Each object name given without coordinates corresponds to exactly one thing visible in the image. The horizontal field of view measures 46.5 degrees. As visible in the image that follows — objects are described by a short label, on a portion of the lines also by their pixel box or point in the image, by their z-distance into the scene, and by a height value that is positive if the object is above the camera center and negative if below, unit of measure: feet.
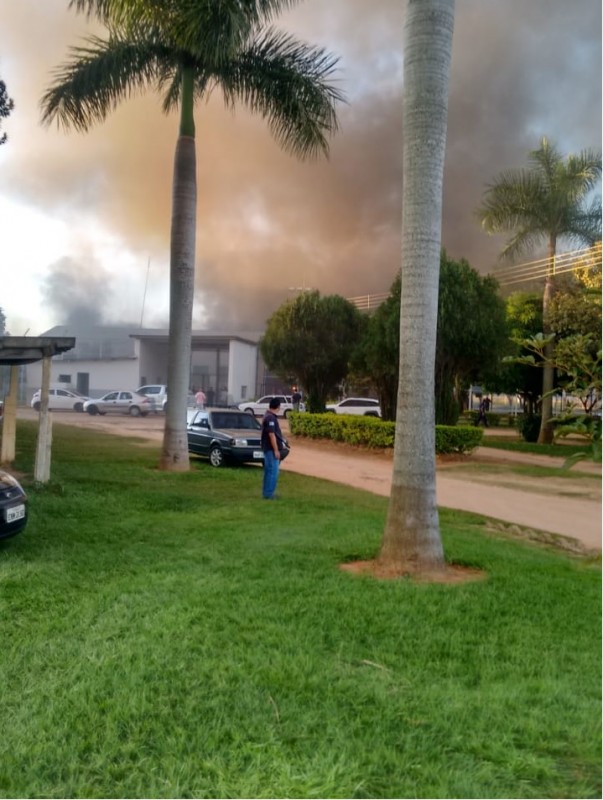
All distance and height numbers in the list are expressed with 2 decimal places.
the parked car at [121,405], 125.18 -0.70
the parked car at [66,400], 130.93 -0.25
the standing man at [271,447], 34.47 -2.05
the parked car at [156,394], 127.03 +1.47
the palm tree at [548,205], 76.00 +23.10
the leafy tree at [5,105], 44.42 +18.65
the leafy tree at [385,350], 68.08 +5.96
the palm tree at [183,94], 43.47 +19.69
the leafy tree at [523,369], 87.12 +5.50
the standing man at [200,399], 117.48 +0.60
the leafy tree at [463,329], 63.93 +7.56
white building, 159.74 +8.82
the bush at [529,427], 83.87 -1.62
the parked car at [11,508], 21.45 -3.44
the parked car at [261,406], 128.47 -0.14
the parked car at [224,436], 50.44 -2.38
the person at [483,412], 107.34 -0.05
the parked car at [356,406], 119.24 +0.26
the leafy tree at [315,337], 88.43 +8.82
